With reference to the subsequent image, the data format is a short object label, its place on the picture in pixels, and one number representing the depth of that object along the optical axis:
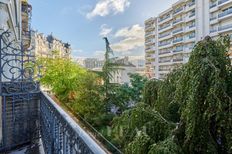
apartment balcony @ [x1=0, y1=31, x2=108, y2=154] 1.26
